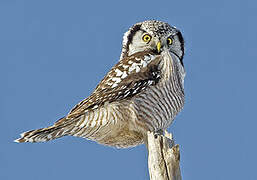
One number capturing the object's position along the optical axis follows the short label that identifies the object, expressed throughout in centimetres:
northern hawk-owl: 1027
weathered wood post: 874
